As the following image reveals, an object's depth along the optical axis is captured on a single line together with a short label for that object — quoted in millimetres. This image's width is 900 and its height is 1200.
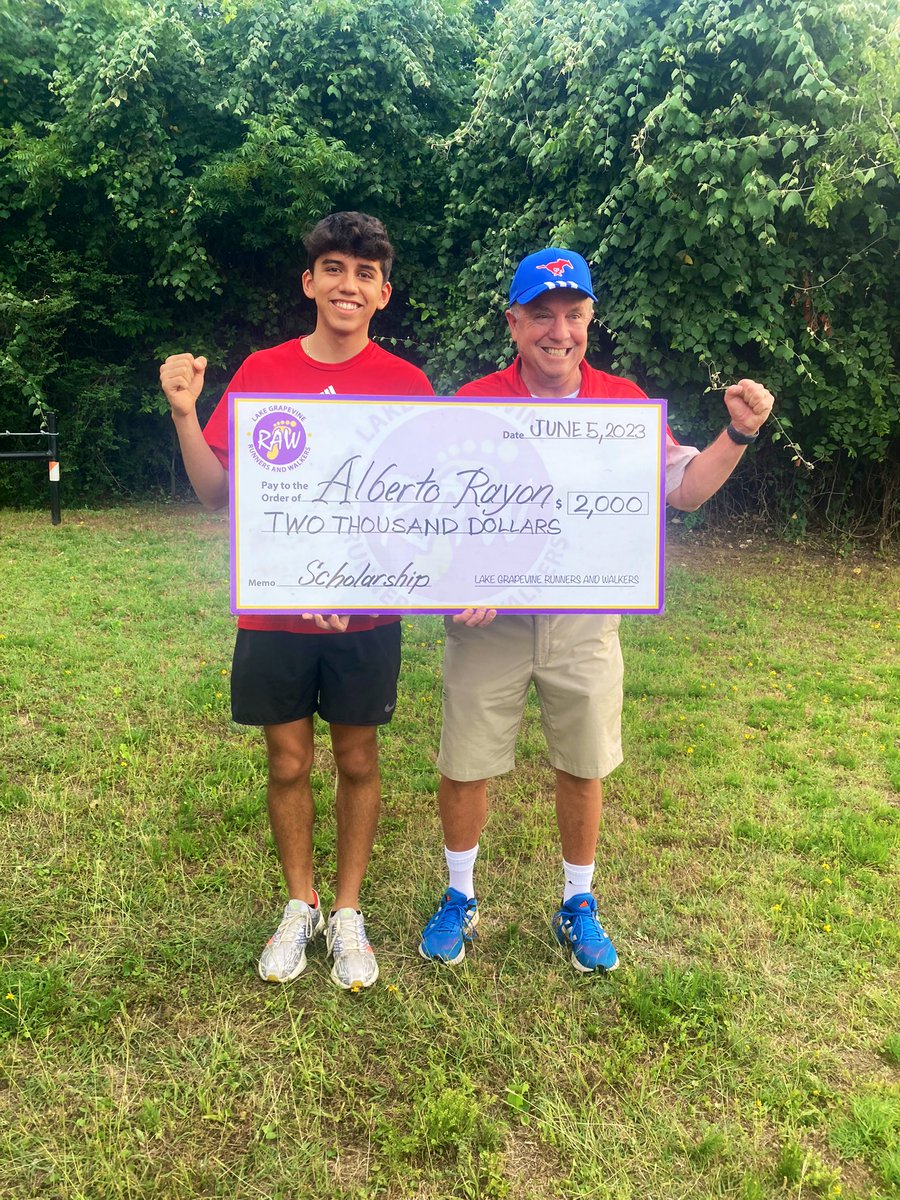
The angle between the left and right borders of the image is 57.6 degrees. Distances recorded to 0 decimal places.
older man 2164
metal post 8805
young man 2123
